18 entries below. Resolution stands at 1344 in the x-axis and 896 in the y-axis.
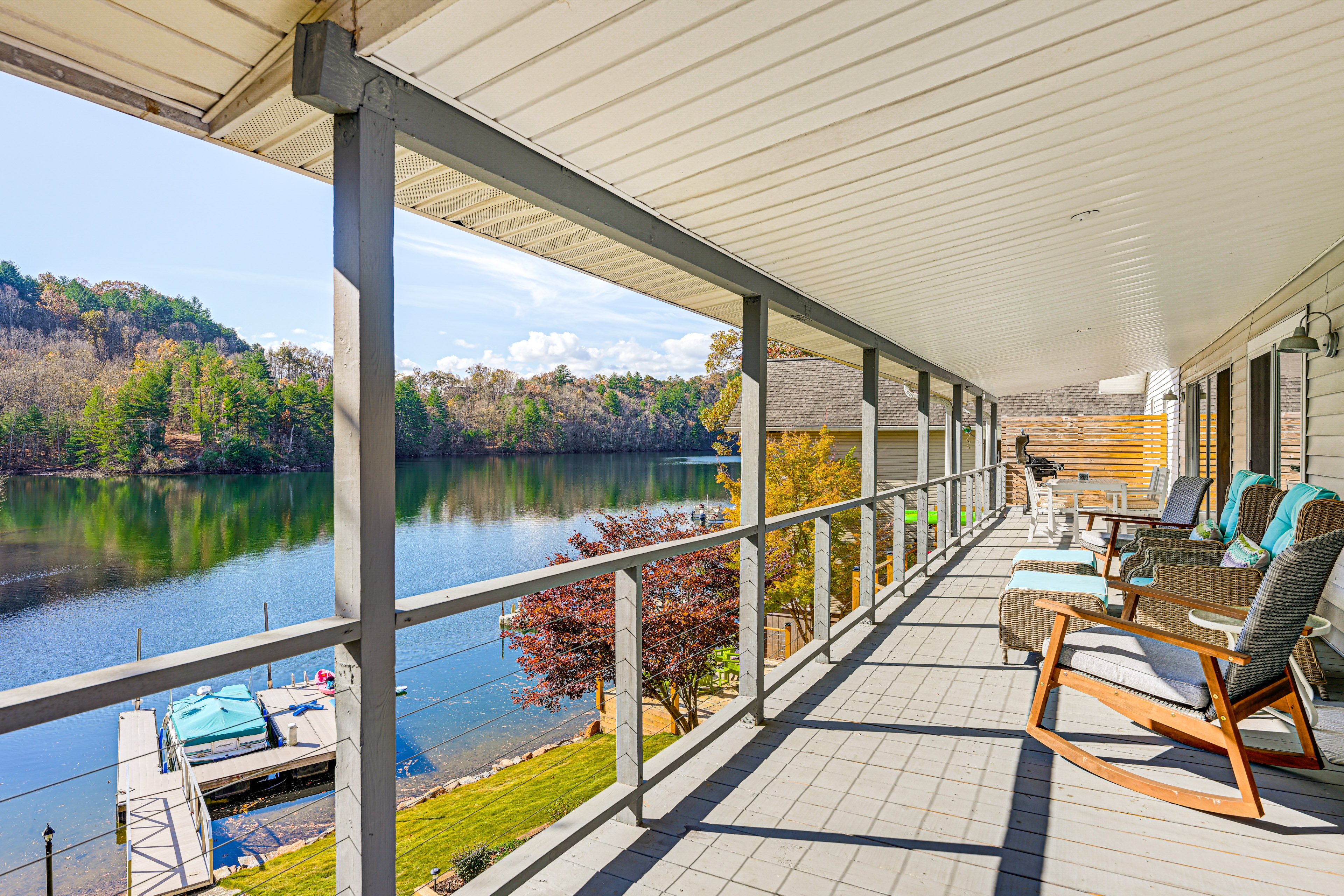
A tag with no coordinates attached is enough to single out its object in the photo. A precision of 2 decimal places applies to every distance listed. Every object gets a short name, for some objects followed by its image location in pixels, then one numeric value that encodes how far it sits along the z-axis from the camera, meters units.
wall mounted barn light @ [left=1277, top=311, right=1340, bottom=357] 4.33
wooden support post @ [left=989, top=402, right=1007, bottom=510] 13.22
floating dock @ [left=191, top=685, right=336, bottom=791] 12.95
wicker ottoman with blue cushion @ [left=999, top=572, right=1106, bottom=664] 3.93
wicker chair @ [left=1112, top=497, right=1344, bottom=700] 3.48
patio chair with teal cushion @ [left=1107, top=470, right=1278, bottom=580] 4.76
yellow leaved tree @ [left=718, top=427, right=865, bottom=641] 11.87
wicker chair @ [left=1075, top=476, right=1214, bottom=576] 6.43
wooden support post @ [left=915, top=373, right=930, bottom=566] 7.19
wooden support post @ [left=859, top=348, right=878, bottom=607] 5.32
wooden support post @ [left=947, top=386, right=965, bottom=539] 9.58
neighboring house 19.02
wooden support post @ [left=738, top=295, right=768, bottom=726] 3.50
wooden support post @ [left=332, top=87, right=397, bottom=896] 1.58
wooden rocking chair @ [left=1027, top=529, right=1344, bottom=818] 2.53
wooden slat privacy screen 15.83
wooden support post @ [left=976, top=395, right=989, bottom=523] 11.25
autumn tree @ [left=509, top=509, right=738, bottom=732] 9.10
